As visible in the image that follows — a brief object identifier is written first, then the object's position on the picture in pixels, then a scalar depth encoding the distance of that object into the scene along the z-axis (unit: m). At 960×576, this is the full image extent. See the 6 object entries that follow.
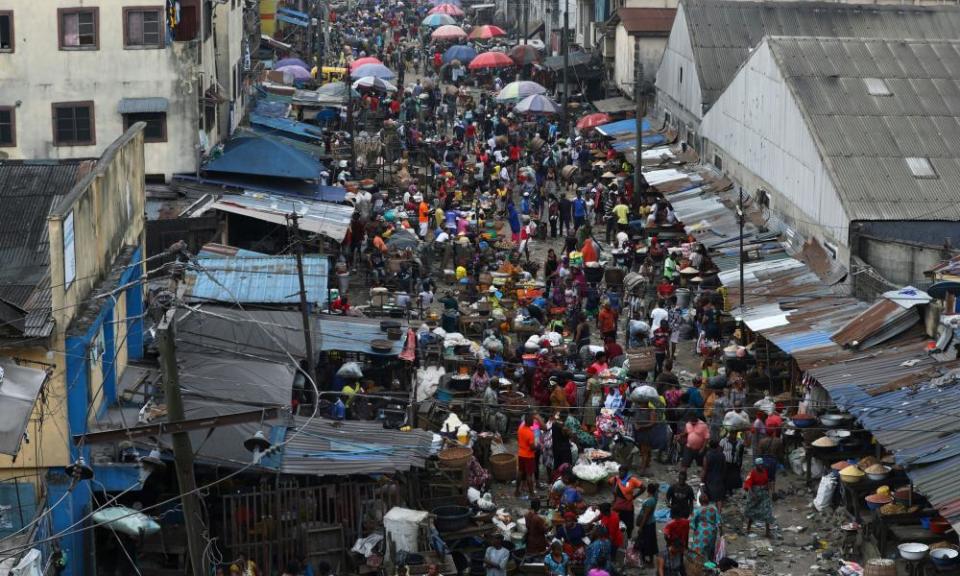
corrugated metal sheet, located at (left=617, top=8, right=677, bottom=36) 53.50
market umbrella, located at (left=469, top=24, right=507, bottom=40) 73.00
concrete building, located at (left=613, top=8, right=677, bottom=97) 53.57
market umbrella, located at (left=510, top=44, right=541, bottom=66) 66.00
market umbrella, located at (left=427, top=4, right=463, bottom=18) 81.38
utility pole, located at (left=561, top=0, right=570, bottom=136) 54.65
